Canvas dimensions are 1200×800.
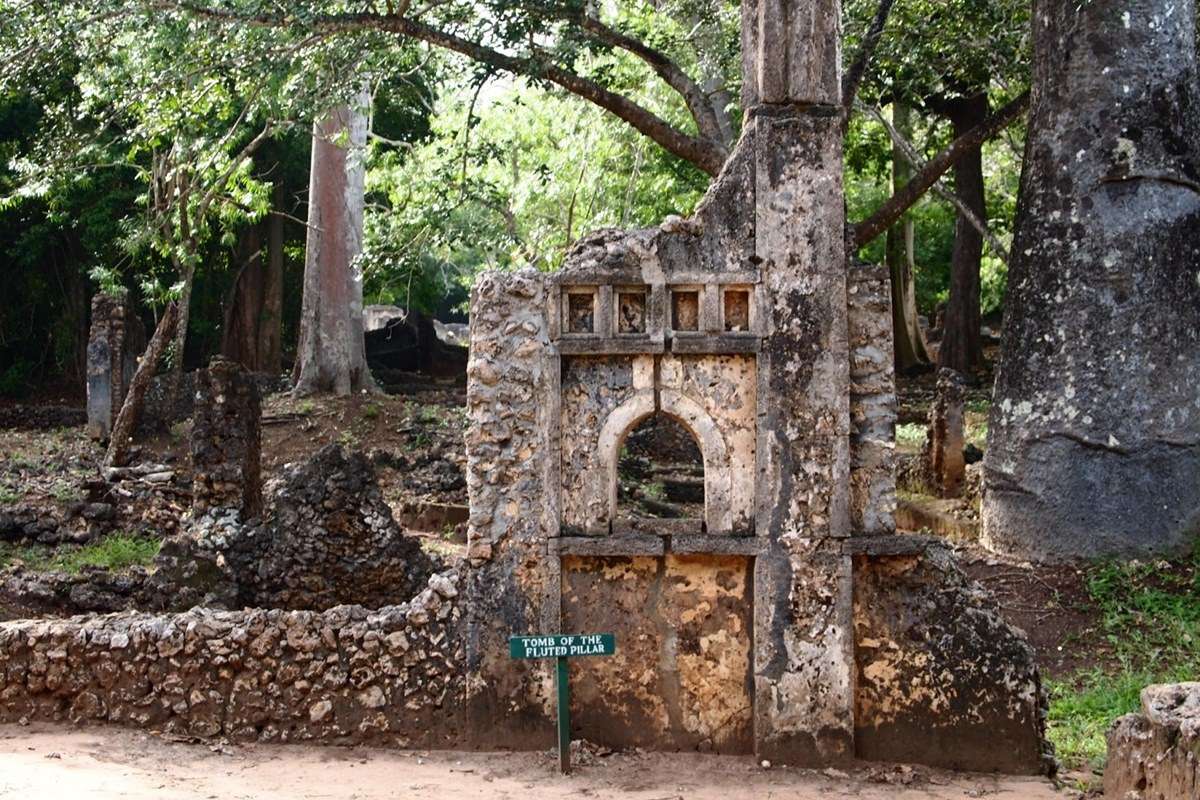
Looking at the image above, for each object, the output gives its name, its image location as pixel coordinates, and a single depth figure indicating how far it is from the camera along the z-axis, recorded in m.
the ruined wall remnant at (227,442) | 10.45
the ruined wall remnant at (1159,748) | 5.08
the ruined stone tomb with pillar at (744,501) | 6.78
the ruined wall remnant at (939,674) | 6.75
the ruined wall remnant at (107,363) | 18.62
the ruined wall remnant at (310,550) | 9.83
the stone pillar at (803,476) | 6.78
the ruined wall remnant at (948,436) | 13.65
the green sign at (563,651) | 6.45
